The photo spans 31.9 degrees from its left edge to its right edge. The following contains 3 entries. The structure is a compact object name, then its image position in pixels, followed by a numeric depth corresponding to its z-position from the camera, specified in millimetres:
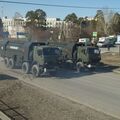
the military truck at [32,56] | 14400
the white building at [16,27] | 55944
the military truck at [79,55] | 16593
